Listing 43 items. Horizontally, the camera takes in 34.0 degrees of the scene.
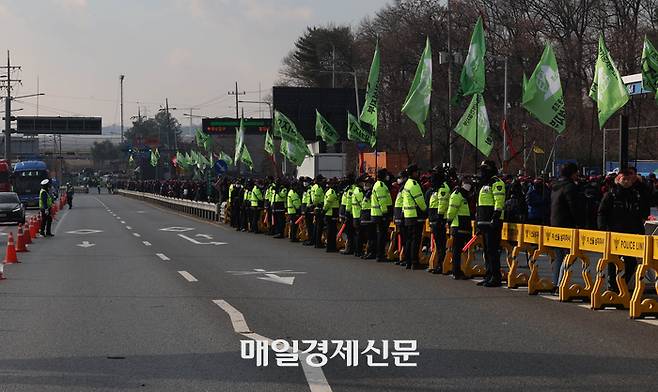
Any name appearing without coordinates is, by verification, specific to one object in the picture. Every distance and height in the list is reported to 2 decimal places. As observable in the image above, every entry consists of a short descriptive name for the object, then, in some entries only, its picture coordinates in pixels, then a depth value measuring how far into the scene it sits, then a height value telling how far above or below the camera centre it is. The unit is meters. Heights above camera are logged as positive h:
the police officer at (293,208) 29.80 -1.19
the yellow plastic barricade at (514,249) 16.09 -1.29
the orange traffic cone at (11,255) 21.77 -1.81
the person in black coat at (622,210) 14.51 -0.62
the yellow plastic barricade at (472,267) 17.97 -1.72
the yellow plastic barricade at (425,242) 20.29 -1.57
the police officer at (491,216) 16.44 -0.80
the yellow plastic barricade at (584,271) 14.22 -1.40
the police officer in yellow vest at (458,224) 17.66 -0.98
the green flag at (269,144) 47.91 +0.96
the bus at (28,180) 69.12 -0.92
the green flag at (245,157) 53.50 +0.41
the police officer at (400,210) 20.03 -0.86
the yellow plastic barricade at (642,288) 12.39 -1.44
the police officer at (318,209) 26.61 -1.09
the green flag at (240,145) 53.97 +1.03
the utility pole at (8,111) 84.38 +4.48
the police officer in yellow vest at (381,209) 21.58 -0.88
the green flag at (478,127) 24.35 +0.89
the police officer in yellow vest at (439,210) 18.42 -0.79
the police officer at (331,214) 25.47 -1.16
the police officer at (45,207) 32.47 -1.25
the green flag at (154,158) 105.03 +0.74
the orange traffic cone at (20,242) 25.25 -1.80
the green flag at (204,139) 70.81 +1.78
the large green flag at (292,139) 41.62 +1.01
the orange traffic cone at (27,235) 29.11 -1.88
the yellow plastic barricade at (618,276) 13.25 -1.41
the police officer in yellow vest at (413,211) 19.56 -0.84
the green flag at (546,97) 21.69 +1.36
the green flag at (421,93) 25.47 +1.72
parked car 43.91 -1.84
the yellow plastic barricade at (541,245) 15.01 -1.15
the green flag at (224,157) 68.76 +0.53
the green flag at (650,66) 23.11 +2.13
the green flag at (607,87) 21.34 +1.55
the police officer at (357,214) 22.86 -1.05
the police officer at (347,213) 23.67 -1.08
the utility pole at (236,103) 102.19 +5.92
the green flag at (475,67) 24.22 +2.22
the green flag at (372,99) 29.14 +1.80
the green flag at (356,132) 34.81 +1.06
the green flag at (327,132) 40.84 +1.26
